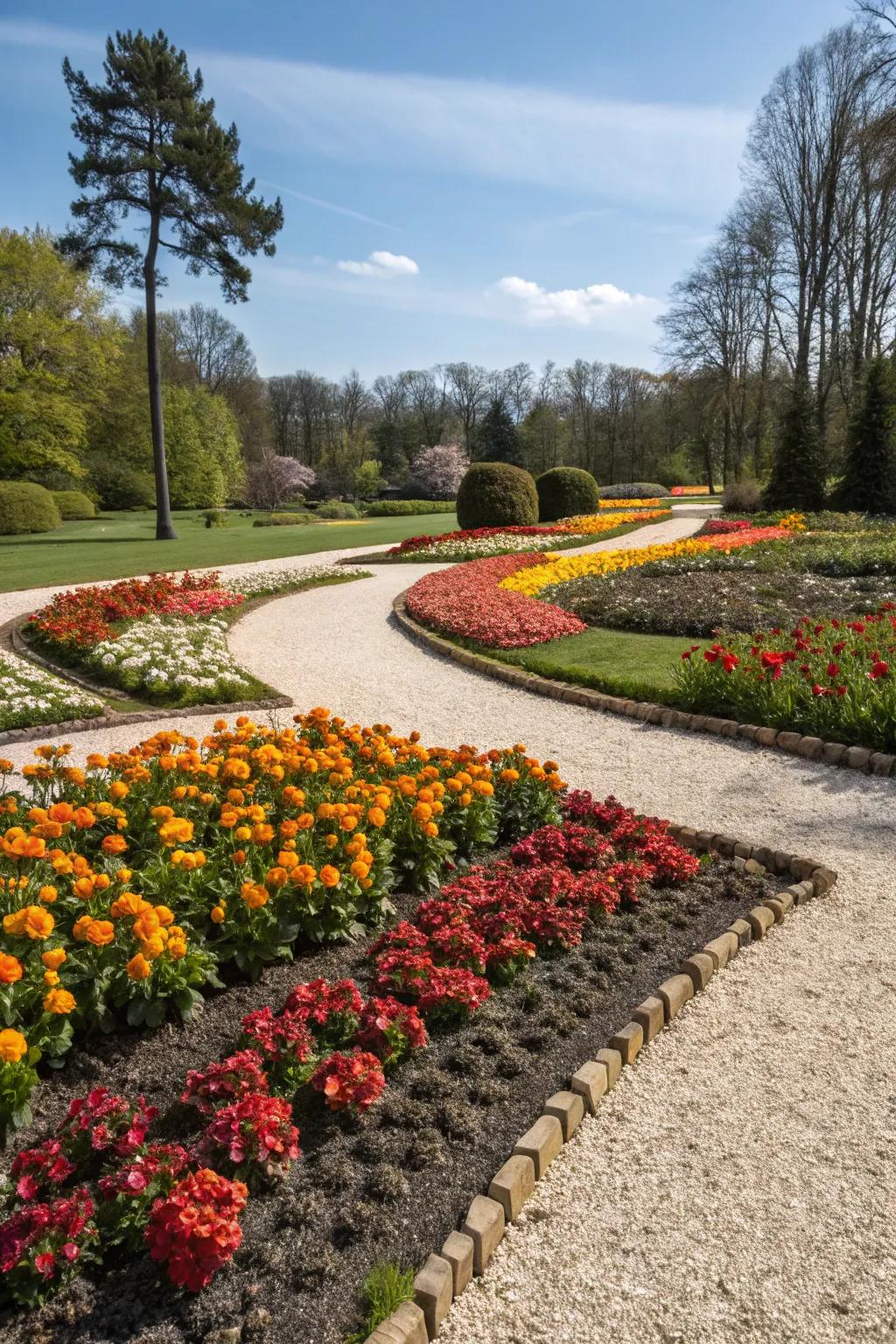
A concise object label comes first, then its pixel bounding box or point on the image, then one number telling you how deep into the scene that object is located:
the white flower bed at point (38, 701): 6.62
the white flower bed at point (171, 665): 7.45
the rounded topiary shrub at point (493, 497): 20.97
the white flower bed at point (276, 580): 13.55
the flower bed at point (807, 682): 5.77
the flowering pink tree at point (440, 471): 45.38
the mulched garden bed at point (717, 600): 9.52
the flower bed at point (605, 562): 12.76
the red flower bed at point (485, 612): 9.54
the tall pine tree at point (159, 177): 20.69
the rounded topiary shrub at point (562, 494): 25.03
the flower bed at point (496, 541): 17.62
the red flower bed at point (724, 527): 20.20
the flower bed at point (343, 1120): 1.88
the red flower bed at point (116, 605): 9.07
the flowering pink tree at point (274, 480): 41.22
